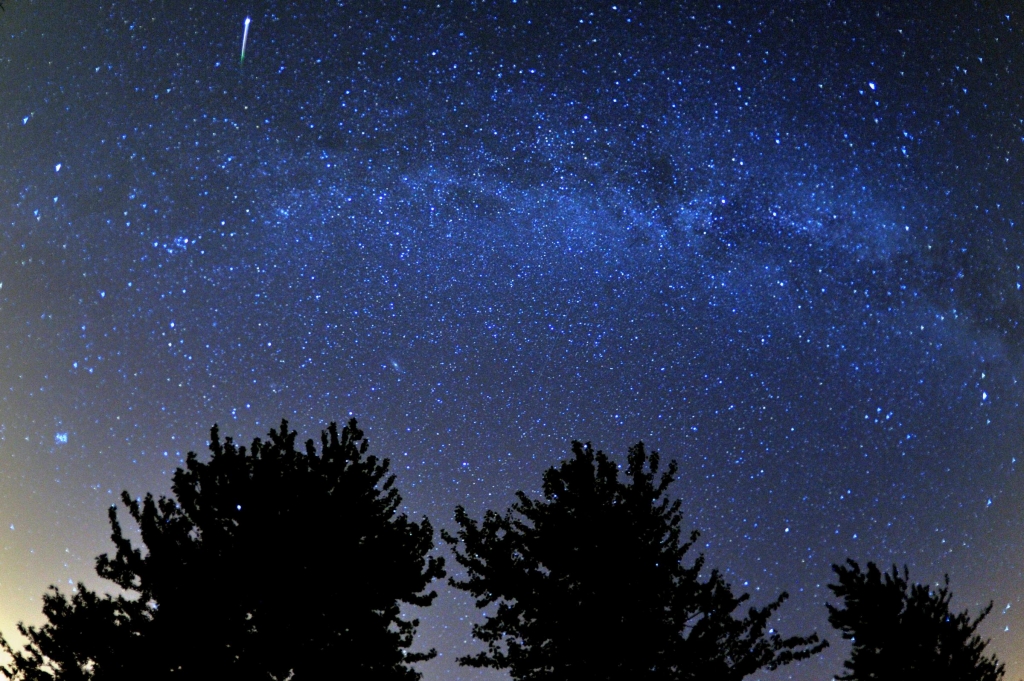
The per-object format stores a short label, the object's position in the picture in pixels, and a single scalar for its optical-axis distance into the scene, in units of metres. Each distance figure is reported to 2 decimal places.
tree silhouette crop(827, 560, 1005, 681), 11.44
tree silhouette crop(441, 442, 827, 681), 7.37
